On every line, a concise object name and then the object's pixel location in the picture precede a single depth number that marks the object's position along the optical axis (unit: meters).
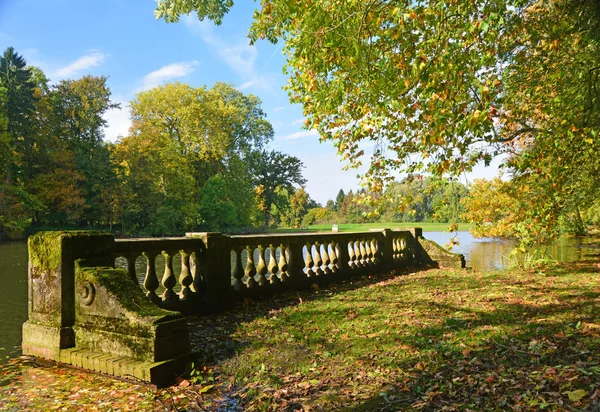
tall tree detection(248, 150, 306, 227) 71.25
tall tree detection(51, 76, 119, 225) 42.34
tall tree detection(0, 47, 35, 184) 38.22
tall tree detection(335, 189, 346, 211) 114.21
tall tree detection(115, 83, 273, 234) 42.53
